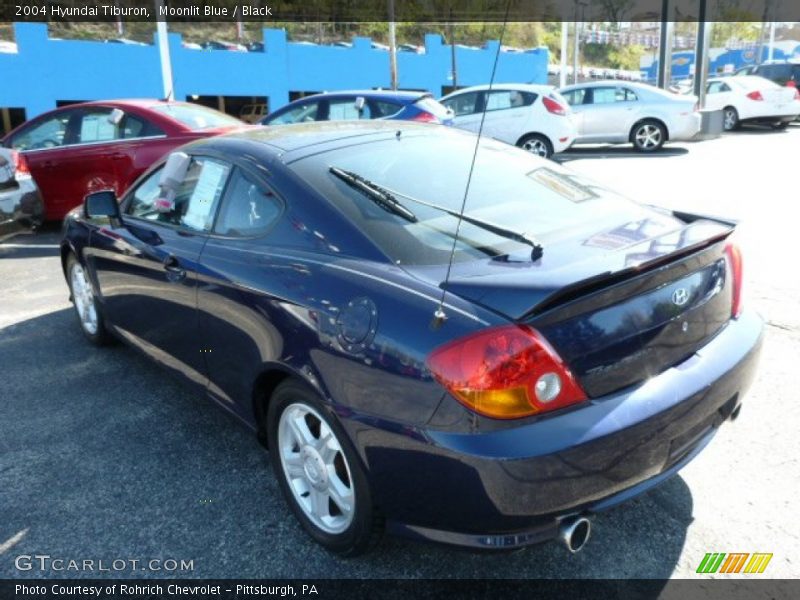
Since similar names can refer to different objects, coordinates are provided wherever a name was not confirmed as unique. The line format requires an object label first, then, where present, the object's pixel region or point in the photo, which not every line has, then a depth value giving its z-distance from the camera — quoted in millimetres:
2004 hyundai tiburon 2033
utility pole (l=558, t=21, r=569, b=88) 30098
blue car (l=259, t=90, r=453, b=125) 9836
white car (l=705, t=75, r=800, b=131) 18344
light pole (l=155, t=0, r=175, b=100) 14742
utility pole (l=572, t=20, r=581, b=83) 40619
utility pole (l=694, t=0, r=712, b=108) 18000
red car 7473
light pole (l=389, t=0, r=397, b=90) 28281
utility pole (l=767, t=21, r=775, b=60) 48203
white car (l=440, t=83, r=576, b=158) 13469
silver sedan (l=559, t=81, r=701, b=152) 14648
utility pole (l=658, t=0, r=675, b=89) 18438
